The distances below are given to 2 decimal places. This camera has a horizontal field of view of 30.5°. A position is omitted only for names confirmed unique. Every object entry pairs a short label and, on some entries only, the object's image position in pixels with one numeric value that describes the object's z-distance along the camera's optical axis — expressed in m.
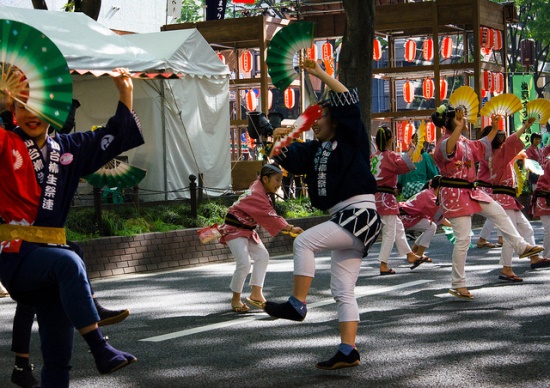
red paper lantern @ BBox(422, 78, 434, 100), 31.20
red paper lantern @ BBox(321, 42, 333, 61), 30.40
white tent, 18.86
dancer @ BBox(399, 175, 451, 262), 14.14
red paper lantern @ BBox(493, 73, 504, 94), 28.74
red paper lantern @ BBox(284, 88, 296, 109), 31.43
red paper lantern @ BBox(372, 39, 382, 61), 30.72
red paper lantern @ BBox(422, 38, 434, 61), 29.81
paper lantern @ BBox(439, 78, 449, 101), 30.36
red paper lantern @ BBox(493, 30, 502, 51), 28.89
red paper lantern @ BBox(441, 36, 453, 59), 30.67
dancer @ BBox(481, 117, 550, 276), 13.30
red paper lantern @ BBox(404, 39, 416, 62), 30.86
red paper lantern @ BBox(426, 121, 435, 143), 30.92
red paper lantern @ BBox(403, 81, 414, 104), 33.19
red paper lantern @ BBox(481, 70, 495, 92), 27.91
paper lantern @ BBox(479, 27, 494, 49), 27.96
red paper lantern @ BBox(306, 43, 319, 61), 29.90
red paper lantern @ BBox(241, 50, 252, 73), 28.00
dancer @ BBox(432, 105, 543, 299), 10.23
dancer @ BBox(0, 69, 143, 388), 4.92
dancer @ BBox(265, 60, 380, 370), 6.66
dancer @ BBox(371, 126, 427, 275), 12.98
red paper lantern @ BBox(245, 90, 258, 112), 29.17
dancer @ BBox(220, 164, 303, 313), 9.66
